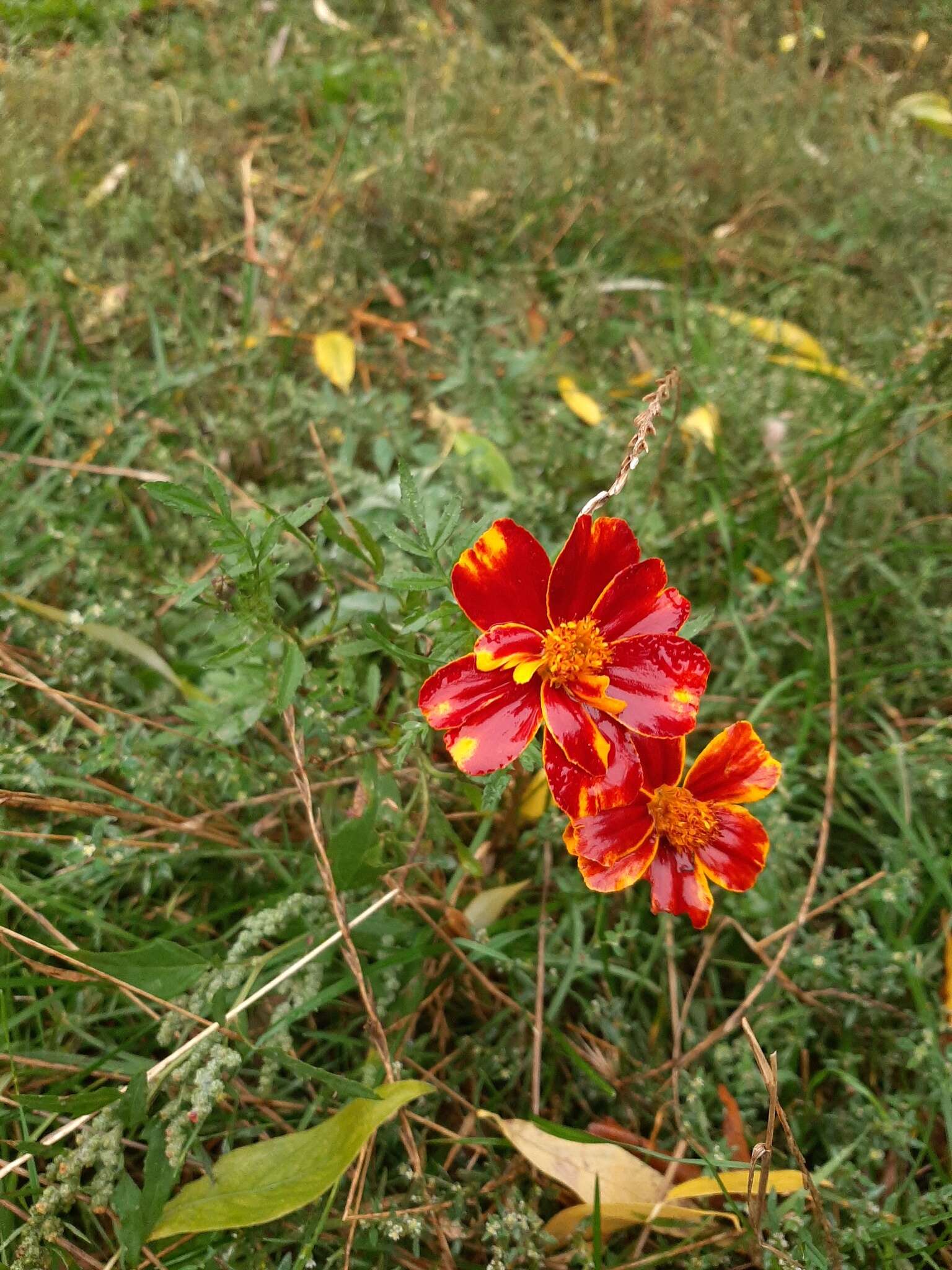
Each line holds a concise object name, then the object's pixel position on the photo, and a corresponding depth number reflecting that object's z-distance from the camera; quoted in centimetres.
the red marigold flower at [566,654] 17
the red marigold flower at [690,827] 19
